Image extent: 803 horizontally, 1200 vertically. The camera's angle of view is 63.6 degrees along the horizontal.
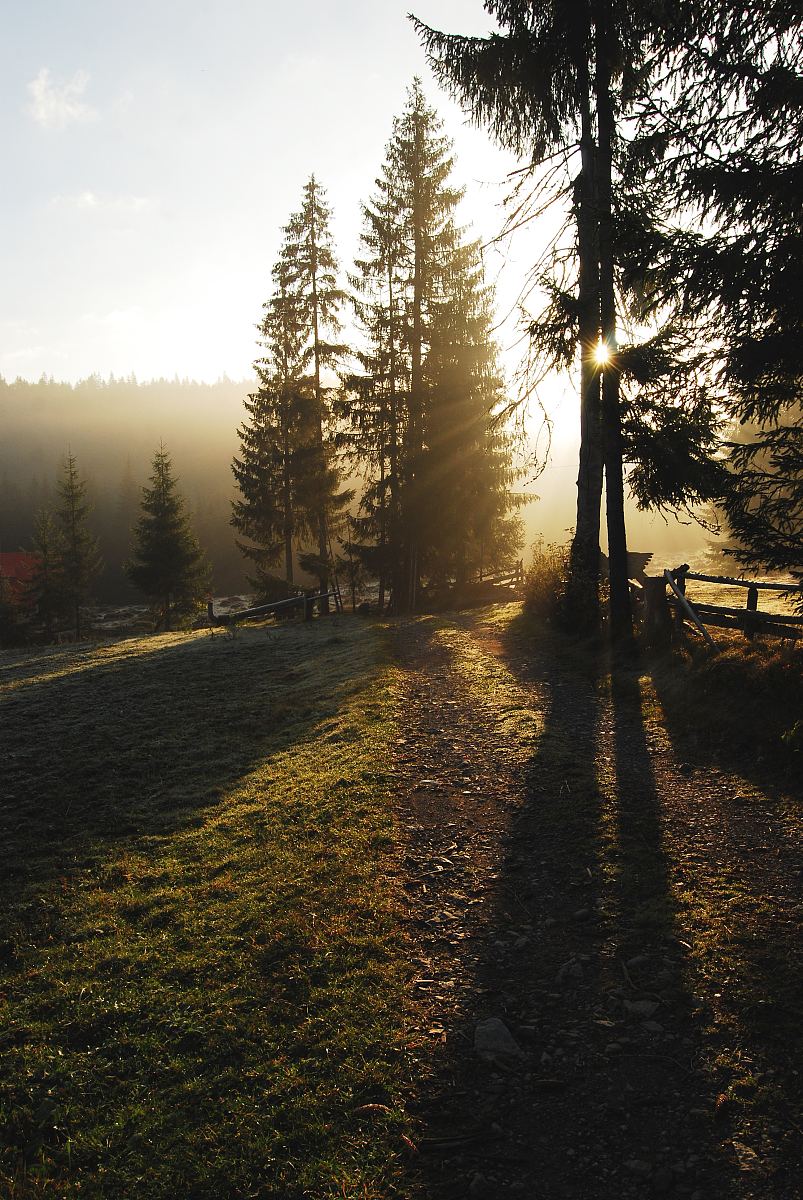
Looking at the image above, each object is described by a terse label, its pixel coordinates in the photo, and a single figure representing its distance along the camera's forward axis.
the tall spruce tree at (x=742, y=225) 7.66
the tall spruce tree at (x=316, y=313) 28.72
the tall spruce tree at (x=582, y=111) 11.02
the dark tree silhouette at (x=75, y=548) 47.88
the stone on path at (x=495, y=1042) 3.91
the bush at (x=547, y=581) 15.53
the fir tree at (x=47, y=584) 45.88
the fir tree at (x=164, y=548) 41.53
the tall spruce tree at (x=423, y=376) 25.11
